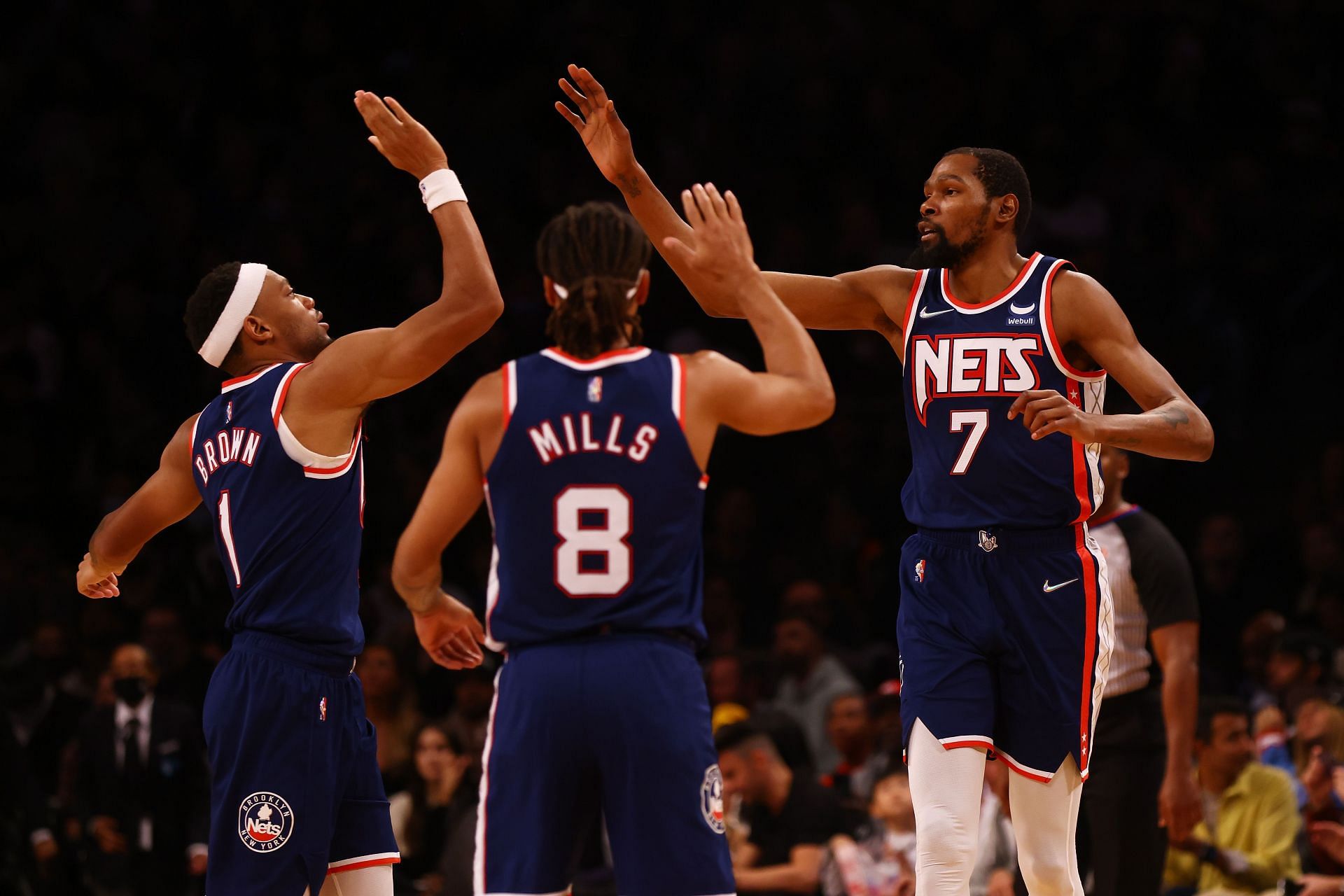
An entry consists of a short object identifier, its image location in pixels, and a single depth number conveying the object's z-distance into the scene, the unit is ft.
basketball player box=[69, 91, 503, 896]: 31.60
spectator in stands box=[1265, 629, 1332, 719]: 61.26
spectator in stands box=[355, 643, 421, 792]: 67.92
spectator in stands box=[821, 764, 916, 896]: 54.95
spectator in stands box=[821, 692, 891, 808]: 62.34
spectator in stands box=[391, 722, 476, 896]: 62.13
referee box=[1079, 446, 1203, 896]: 44.57
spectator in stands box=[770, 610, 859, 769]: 67.10
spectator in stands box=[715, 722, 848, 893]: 57.26
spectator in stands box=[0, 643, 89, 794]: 75.36
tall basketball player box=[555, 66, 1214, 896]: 34.22
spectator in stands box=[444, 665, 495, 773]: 66.23
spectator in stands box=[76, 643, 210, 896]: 67.87
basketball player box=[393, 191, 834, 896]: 27.09
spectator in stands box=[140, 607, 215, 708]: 73.82
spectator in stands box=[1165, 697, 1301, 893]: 55.01
